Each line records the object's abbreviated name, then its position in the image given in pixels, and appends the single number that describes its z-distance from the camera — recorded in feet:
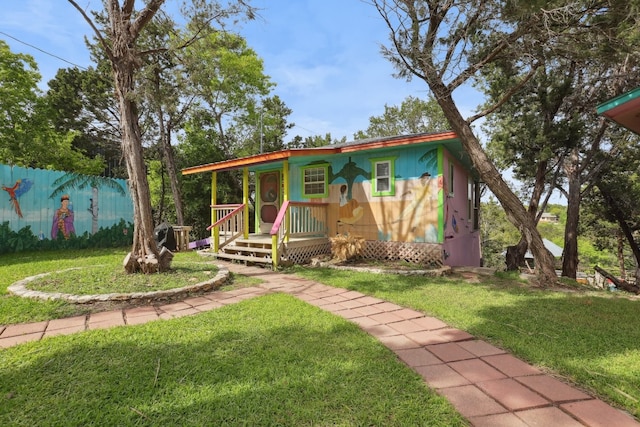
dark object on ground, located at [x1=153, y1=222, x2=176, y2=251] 32.40
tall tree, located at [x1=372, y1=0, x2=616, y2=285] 18.85
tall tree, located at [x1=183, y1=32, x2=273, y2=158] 50.83
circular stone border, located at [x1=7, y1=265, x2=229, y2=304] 13.34
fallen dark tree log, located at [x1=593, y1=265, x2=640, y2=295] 33.26
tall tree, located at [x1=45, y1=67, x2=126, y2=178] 49.52
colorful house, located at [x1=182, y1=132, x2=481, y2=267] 23.73
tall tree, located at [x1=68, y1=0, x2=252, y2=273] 17.31
